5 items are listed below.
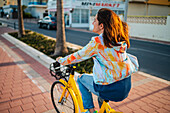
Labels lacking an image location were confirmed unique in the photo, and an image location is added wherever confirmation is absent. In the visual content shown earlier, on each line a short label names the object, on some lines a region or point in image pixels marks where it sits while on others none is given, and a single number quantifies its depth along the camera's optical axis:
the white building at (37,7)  52.09
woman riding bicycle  1.85
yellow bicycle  2.30
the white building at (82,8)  29.59
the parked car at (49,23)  21.72
